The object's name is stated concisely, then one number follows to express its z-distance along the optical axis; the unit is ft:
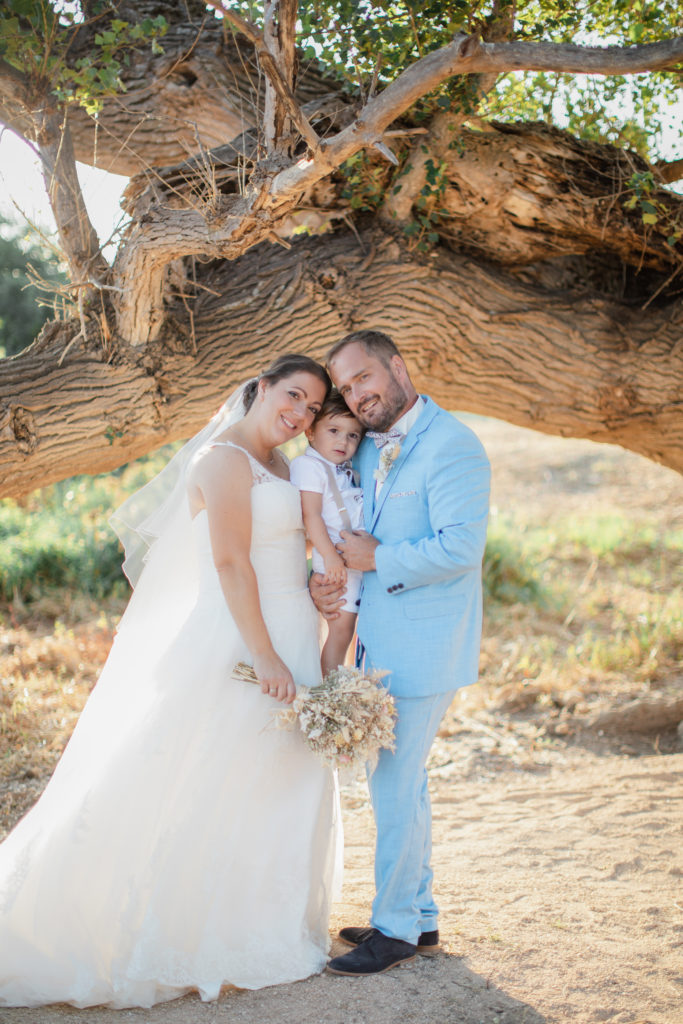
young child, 11.20
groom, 10.56
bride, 9.99
